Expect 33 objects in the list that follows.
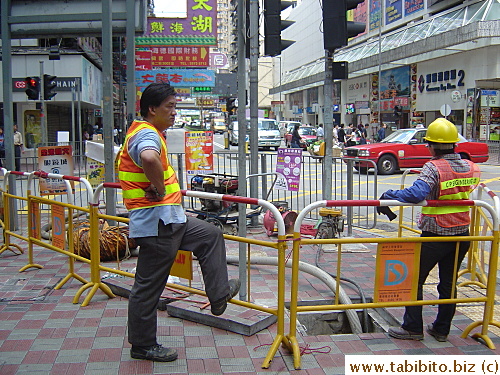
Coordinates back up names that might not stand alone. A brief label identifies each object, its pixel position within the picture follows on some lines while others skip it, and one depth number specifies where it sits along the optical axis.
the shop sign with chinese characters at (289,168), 9.35
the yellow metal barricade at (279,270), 3.95
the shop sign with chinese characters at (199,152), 10.55
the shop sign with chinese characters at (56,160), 8.94
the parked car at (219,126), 60.15
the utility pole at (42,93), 16.33
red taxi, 19.12
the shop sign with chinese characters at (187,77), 24.83
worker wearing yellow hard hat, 4.30
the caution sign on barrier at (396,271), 4.19
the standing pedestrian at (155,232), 3.79
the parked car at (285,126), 42.88
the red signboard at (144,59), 22.30
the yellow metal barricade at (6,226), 7.16
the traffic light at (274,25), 7.07
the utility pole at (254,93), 6.38
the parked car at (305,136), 34.80
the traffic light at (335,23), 6.95
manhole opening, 5.31
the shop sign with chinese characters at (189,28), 21.06
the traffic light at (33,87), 16.14
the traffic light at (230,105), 25.34
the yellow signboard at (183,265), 4.52
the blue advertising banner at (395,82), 39.72
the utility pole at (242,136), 4.83
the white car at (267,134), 34.97
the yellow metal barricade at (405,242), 3.95
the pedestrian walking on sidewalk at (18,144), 19.88
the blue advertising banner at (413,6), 39.88
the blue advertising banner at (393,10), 43.38
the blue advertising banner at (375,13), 46.96
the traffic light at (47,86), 16.62
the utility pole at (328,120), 7.36
